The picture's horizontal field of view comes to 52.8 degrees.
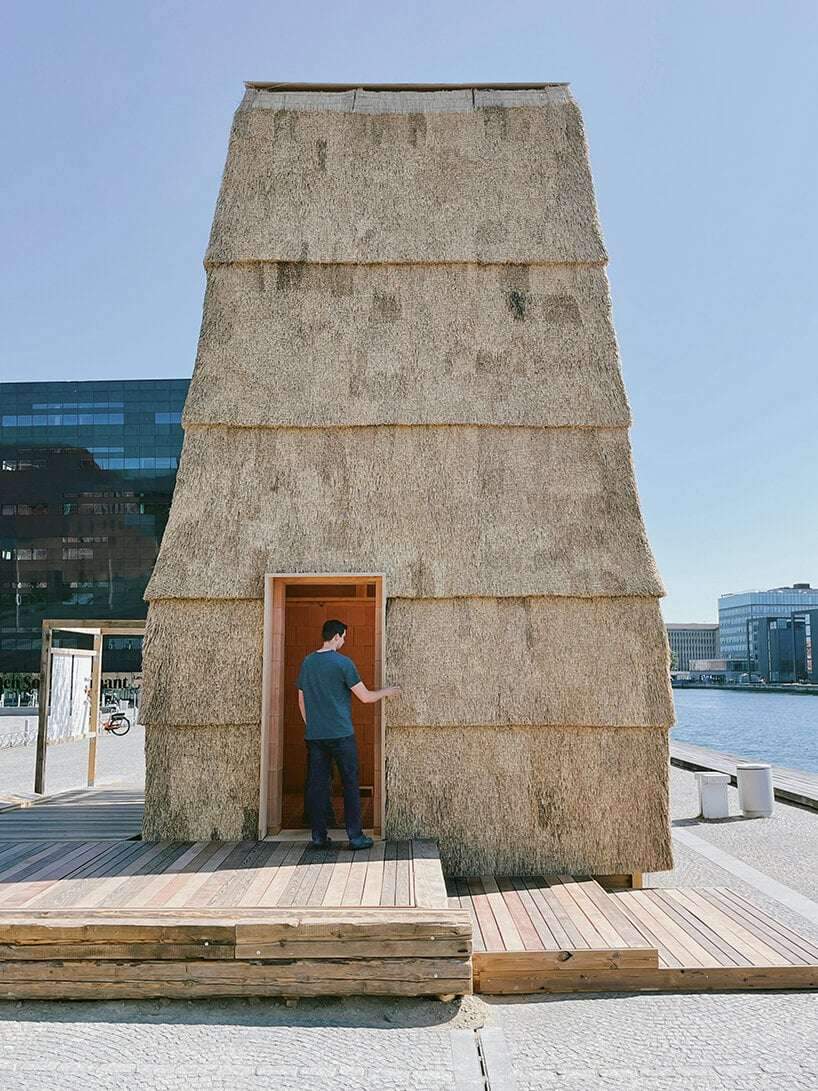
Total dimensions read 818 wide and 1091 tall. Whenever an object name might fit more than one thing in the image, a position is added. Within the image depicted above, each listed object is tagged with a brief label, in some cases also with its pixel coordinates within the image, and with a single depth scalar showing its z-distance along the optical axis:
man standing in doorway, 5.60
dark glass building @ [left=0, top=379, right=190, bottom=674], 53.59
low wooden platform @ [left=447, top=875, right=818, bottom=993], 4.15
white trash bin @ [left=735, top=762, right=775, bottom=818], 10.55
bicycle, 24.12
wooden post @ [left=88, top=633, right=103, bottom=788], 11.20
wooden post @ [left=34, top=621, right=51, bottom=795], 10.24
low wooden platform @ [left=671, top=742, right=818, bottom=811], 11.82
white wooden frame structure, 10.22
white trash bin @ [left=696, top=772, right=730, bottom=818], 10.39
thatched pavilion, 5.98
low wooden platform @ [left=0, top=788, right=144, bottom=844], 6.46
